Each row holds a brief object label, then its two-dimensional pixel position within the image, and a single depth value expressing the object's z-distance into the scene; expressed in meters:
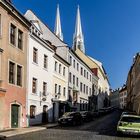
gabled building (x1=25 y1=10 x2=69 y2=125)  19.45
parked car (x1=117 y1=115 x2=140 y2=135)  13.85
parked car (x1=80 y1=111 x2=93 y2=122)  25.45
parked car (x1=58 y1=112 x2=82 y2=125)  20.37
